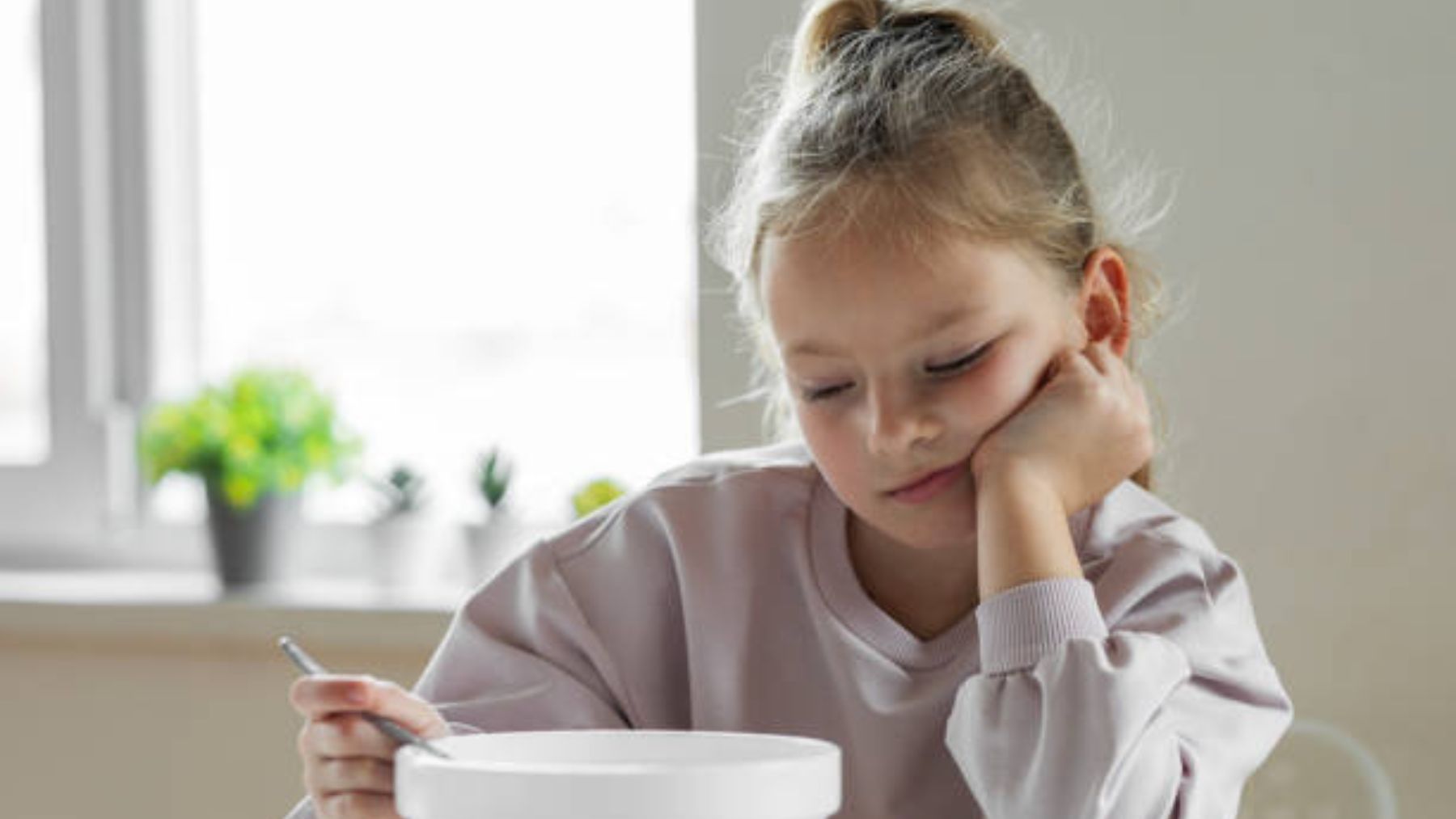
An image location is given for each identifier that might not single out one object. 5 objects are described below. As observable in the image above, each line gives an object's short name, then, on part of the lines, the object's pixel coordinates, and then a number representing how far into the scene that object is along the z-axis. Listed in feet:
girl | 3.41
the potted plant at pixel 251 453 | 7.47
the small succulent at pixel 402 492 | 7.45
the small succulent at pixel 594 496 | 6.83
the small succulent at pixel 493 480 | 7.30
